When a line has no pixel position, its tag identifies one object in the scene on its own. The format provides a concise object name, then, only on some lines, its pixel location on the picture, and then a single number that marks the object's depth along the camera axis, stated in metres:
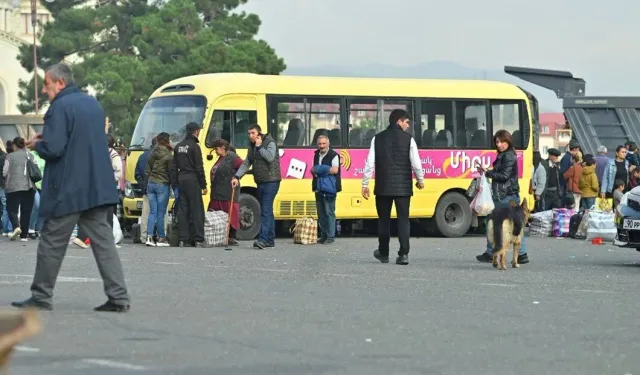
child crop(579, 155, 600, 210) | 29.34
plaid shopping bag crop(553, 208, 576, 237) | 28.58
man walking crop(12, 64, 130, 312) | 11.53
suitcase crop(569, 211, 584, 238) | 28.06
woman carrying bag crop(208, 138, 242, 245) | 24.17
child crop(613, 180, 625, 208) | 28.34
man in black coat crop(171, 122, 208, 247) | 23.08
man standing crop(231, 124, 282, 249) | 22.14
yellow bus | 27.06
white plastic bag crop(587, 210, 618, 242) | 26.17
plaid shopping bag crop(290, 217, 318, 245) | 24.70
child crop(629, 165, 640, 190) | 28.40
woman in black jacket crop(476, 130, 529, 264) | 18.34
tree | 72.44
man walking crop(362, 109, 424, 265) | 18.28
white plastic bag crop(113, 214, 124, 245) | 23.18
